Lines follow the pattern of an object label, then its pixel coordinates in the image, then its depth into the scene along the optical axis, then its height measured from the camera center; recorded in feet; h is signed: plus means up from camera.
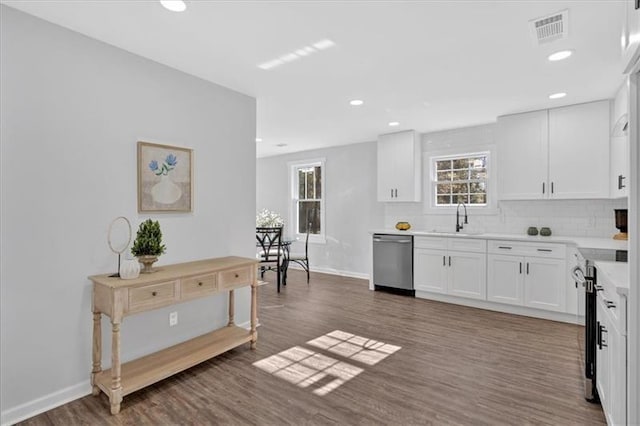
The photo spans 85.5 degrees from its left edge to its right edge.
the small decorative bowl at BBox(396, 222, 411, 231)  18.40 -0.82
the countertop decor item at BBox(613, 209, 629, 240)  12.57 -0.43
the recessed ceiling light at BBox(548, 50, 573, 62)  9.09 +4.15
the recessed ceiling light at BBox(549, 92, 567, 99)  12.42 +4.17
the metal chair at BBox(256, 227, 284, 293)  18.40 -1.96
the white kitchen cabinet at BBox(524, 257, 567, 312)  13.19 -2.84
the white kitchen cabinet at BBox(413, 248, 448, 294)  16.01 -2.82
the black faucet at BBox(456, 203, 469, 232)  17.24 -0.42
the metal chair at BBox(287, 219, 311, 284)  20.63 -2.84
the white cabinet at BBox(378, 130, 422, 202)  18.20 +2.36
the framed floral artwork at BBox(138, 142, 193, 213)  9.33 +0.93
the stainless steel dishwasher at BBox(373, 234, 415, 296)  17.04 -2.65
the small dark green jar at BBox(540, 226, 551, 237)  14.84 -0.93
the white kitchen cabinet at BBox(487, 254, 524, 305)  14.02 -2.83
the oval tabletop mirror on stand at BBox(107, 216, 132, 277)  8.63 -0.58
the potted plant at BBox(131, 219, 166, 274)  8.43 -0.82
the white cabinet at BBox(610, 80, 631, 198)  11.33 +2.17
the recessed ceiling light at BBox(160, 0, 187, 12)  6.90 +4.18
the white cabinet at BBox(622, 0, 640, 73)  4.53 +2.45
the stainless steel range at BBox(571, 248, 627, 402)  7.48 -2.00
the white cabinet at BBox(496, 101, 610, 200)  13.17 +2.33
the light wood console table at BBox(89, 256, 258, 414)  7.48 -2.20
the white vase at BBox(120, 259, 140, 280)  7.90 -1.35
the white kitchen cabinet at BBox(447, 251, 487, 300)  14.90 -2.82
